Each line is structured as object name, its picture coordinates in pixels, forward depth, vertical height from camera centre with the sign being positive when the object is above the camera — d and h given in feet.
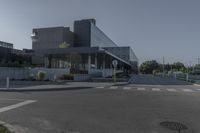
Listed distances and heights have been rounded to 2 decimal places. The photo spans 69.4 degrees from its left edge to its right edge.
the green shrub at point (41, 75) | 62.77 -1.99
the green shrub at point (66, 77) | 66.81 -3.05
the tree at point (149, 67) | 311.78 +7.36
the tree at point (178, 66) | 293.52 +8.95
